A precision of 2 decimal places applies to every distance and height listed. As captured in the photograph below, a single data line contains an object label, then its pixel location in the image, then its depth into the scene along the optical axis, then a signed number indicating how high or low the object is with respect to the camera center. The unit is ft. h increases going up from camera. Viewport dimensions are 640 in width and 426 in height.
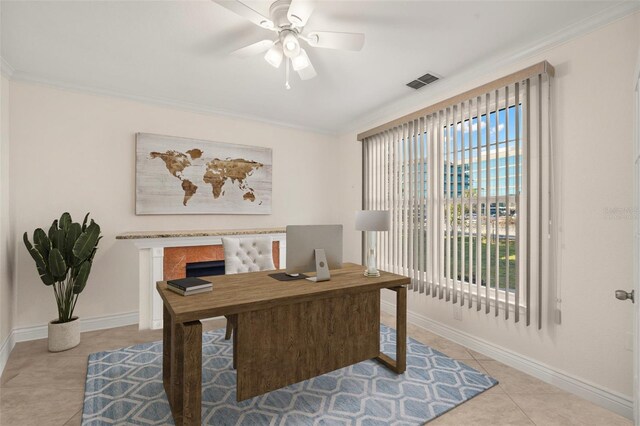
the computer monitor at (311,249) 7.42 -0.88
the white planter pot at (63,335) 9.09 -3.68
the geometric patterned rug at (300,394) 6.21 -4.16
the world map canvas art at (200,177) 11.62 +1.56
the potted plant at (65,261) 8.86 -1.41
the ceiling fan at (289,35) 5.73 +3.87
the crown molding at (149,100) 9.85 +4.37
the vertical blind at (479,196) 7.82 +0.55
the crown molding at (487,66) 6.59 +4.29
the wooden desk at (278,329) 5.37 -2.47
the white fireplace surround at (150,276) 10.82 -2.24
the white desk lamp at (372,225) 8.10 -0.31
